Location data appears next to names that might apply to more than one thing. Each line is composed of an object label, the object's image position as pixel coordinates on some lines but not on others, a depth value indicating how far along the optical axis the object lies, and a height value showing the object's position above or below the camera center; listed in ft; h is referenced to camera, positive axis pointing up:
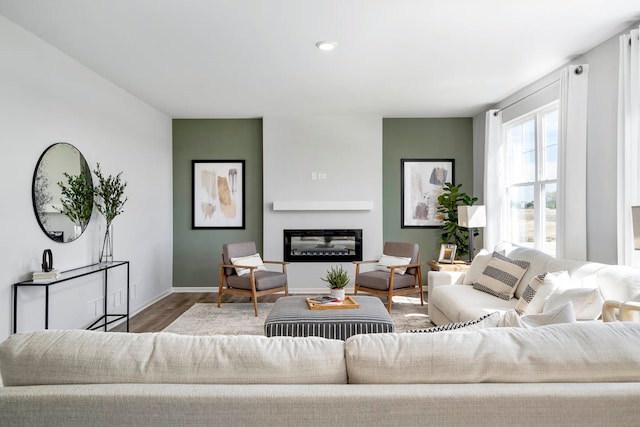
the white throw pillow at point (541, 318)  5.09 -1.34
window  14.30 +1.30
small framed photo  17.90 -1.78
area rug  14.14 -3.97
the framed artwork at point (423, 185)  20.70 +1.38
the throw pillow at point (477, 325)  5.18 -1.43
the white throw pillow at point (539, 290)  9.10 -1.76
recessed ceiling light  11.08 +4.56
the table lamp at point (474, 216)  16.35 -0.14
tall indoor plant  19.48 -0.07
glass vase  13.56 -1.12
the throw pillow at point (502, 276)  11.80 -1.88
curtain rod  11.75 +4.24
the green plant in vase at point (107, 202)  13.35 +0.37
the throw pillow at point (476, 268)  13.65 -1.86
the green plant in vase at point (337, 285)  12.35 -2.18
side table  15.97 -2.12
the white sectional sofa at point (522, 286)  8.08 -1.75
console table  9.80 -1.68
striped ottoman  10.09 -2.73
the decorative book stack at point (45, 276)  10.25 -1.57
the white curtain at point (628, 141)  9.66 +1.71
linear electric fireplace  20.31 -1.55
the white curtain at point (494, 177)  17.40 +1.50
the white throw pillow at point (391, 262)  16.98 -2.07
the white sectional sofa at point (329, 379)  3.65 -1.57
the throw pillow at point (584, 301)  7.88 -1.71
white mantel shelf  20.04 +0.37
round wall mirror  10.97 +0.57
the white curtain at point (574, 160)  11.68 +1.51
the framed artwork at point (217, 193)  20.80 +0.99
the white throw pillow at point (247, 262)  17.01 -2.09
